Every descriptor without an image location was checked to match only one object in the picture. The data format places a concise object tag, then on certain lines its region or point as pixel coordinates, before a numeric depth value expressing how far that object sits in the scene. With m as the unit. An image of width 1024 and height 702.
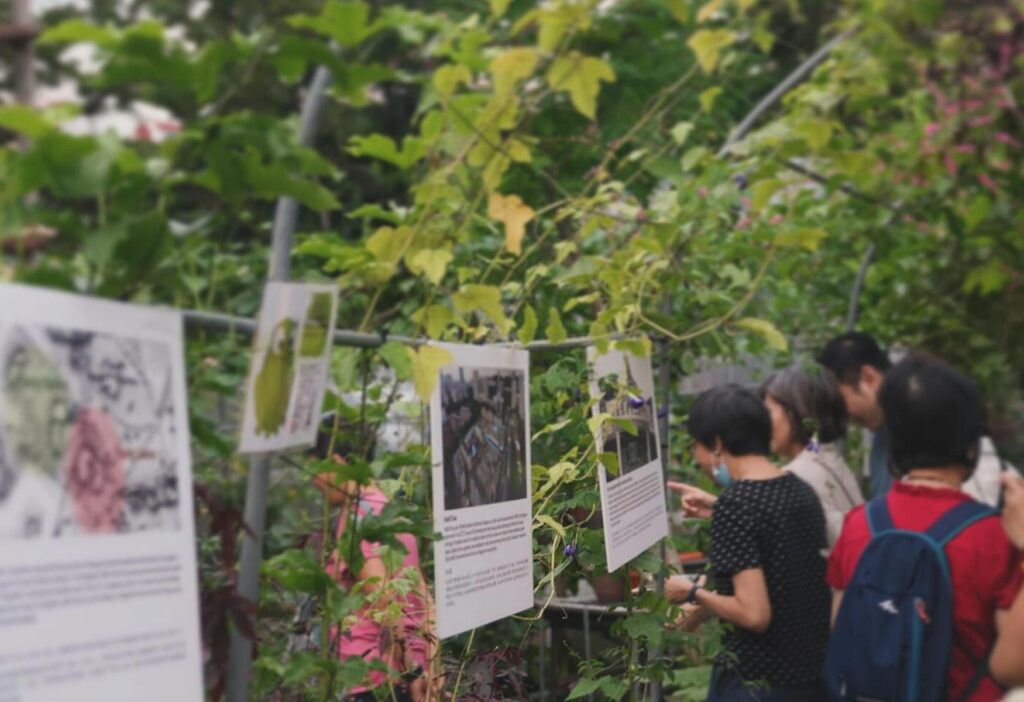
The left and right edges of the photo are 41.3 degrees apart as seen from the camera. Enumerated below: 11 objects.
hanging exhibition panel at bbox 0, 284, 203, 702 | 1.18
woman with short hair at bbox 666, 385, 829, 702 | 3.23
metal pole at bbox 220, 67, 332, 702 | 1.53
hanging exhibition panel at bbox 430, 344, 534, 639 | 1.99
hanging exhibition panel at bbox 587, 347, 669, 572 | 2.58
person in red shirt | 2.68
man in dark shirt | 4.54
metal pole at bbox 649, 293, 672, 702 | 3.25
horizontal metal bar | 1.44
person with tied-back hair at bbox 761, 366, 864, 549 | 4.06
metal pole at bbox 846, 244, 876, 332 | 6.52
